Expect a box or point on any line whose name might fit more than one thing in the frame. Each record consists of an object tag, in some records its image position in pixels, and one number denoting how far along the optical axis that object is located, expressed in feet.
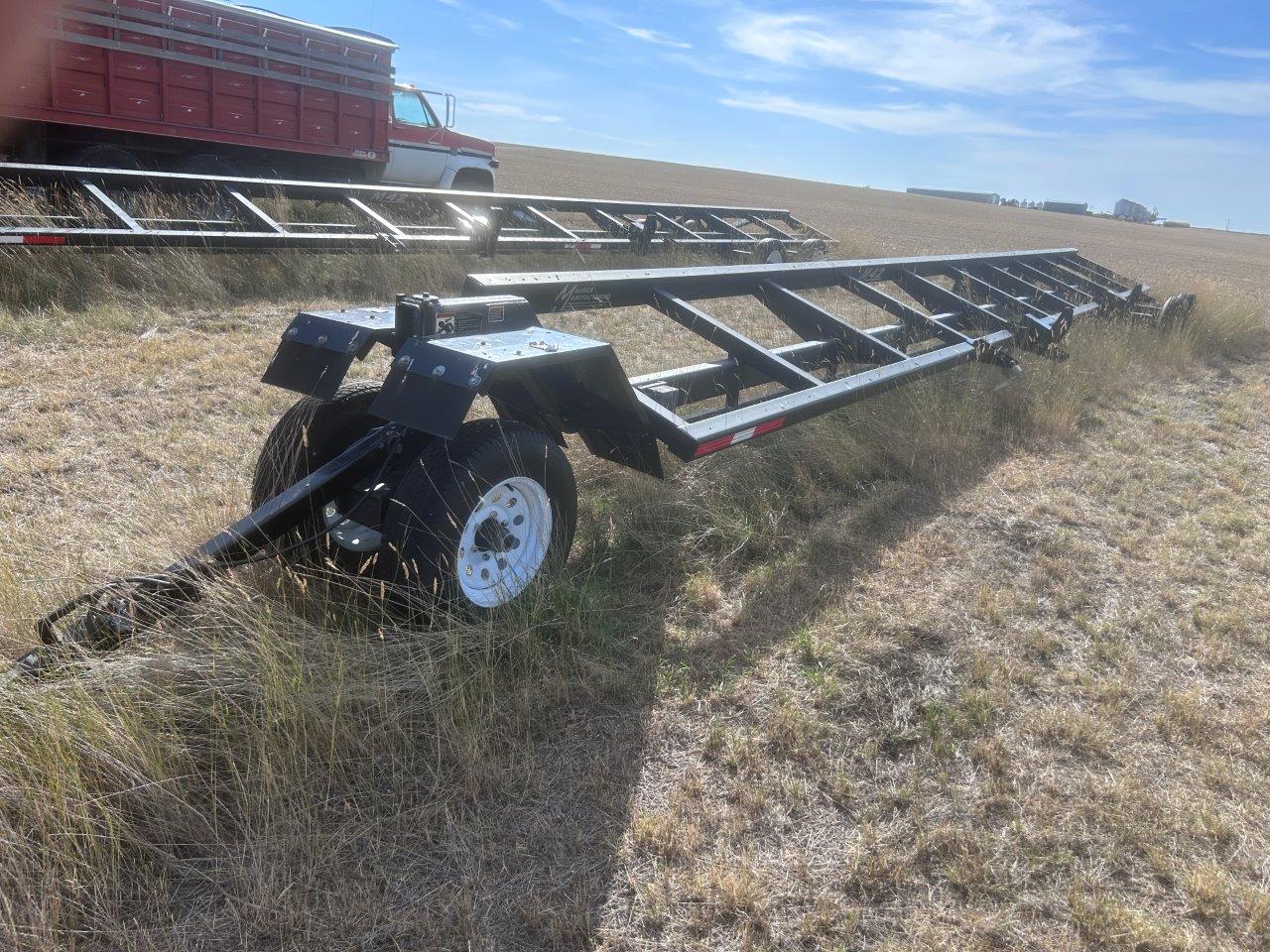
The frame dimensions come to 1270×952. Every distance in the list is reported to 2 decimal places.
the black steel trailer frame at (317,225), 21.04
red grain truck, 35.06
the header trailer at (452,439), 8.21
